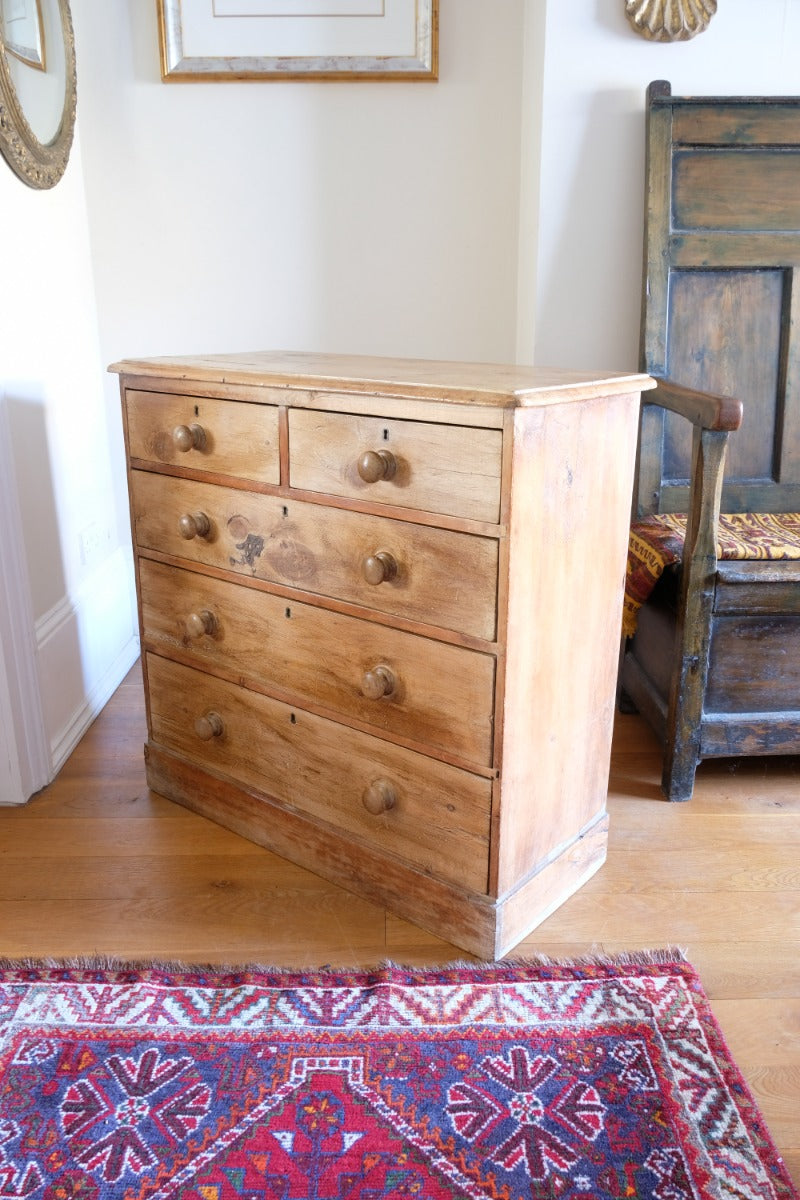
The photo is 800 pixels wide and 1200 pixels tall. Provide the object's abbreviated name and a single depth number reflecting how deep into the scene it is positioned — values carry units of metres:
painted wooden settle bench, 1.90
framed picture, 2.35
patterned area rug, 1.14
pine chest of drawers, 1.39
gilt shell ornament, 2.14
